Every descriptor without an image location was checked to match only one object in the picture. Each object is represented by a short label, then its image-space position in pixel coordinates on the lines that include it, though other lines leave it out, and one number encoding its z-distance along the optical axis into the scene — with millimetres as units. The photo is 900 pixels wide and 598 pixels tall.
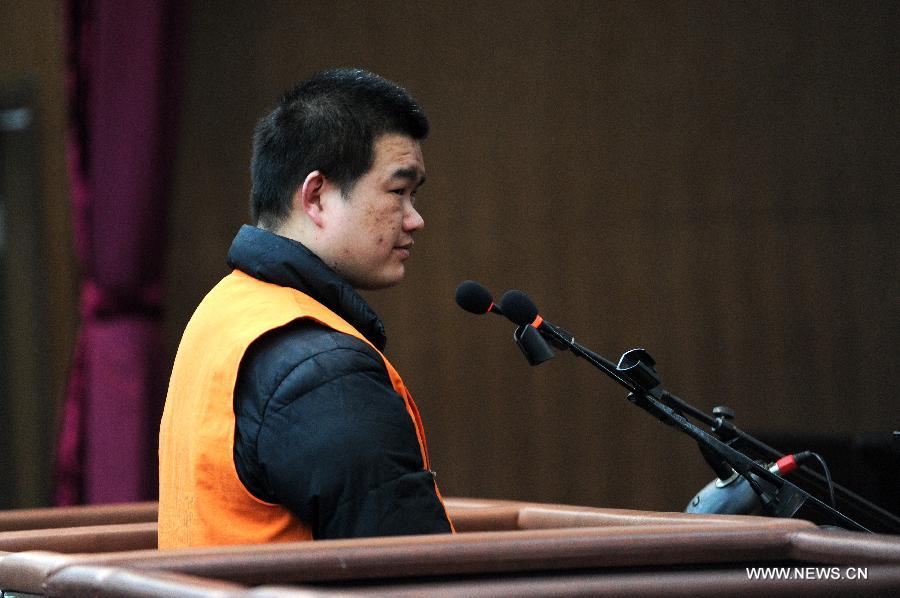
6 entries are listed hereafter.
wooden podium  5178
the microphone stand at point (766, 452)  5703
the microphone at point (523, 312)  5710
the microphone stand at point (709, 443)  5626
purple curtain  8599
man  5457
